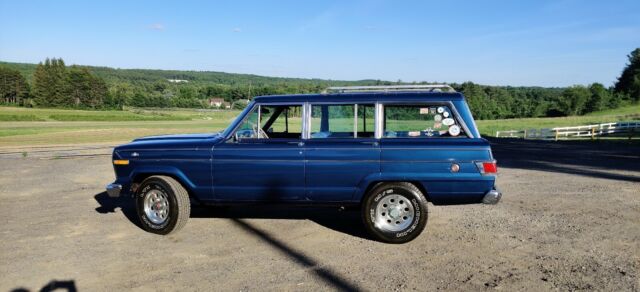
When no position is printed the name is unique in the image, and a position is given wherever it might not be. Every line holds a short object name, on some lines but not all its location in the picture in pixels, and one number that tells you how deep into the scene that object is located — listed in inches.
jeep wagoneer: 217.5
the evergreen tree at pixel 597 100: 4234.7
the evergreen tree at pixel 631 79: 4002.0
